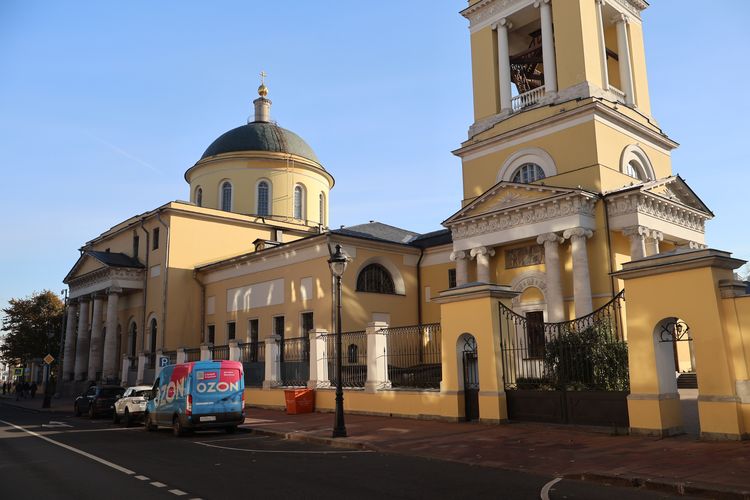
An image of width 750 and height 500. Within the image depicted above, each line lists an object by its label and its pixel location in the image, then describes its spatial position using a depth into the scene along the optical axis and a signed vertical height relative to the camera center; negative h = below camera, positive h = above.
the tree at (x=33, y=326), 55.28 +4.95
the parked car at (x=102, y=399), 23.67 -0.78
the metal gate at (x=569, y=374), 12.59 -0.11
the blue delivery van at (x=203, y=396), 15.52 -0.51
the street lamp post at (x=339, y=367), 13.77 +0.17
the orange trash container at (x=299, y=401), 19.88 -0.84
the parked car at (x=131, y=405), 20.05 -0.89
